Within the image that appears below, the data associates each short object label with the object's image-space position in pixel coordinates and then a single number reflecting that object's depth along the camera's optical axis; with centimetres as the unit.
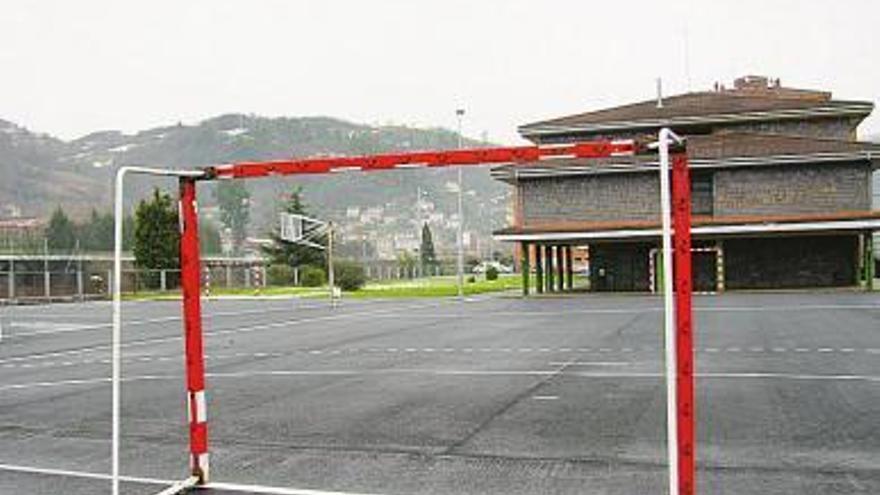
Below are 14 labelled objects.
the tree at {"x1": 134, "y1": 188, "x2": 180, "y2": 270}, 6241
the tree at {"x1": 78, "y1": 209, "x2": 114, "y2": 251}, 11156
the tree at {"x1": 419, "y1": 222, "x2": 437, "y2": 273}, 11531
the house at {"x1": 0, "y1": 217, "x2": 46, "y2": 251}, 7812
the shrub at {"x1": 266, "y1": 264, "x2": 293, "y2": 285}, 7188
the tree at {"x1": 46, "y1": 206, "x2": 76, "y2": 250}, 10250
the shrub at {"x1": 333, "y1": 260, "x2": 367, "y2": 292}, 6116
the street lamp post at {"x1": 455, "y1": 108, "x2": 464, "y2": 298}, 5246
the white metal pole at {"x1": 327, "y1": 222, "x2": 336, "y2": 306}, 3916
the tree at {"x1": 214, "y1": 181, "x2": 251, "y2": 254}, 15275
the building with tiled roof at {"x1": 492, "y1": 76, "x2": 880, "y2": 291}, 4041
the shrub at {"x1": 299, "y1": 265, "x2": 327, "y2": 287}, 6969
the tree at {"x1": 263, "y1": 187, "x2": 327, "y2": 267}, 7506
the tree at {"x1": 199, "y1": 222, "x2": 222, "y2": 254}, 12238
